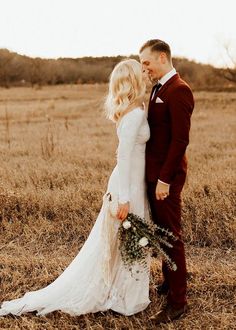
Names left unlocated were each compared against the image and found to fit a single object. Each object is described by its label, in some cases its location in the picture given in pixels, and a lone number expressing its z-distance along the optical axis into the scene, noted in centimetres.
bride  350
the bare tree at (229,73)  4023
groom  341
